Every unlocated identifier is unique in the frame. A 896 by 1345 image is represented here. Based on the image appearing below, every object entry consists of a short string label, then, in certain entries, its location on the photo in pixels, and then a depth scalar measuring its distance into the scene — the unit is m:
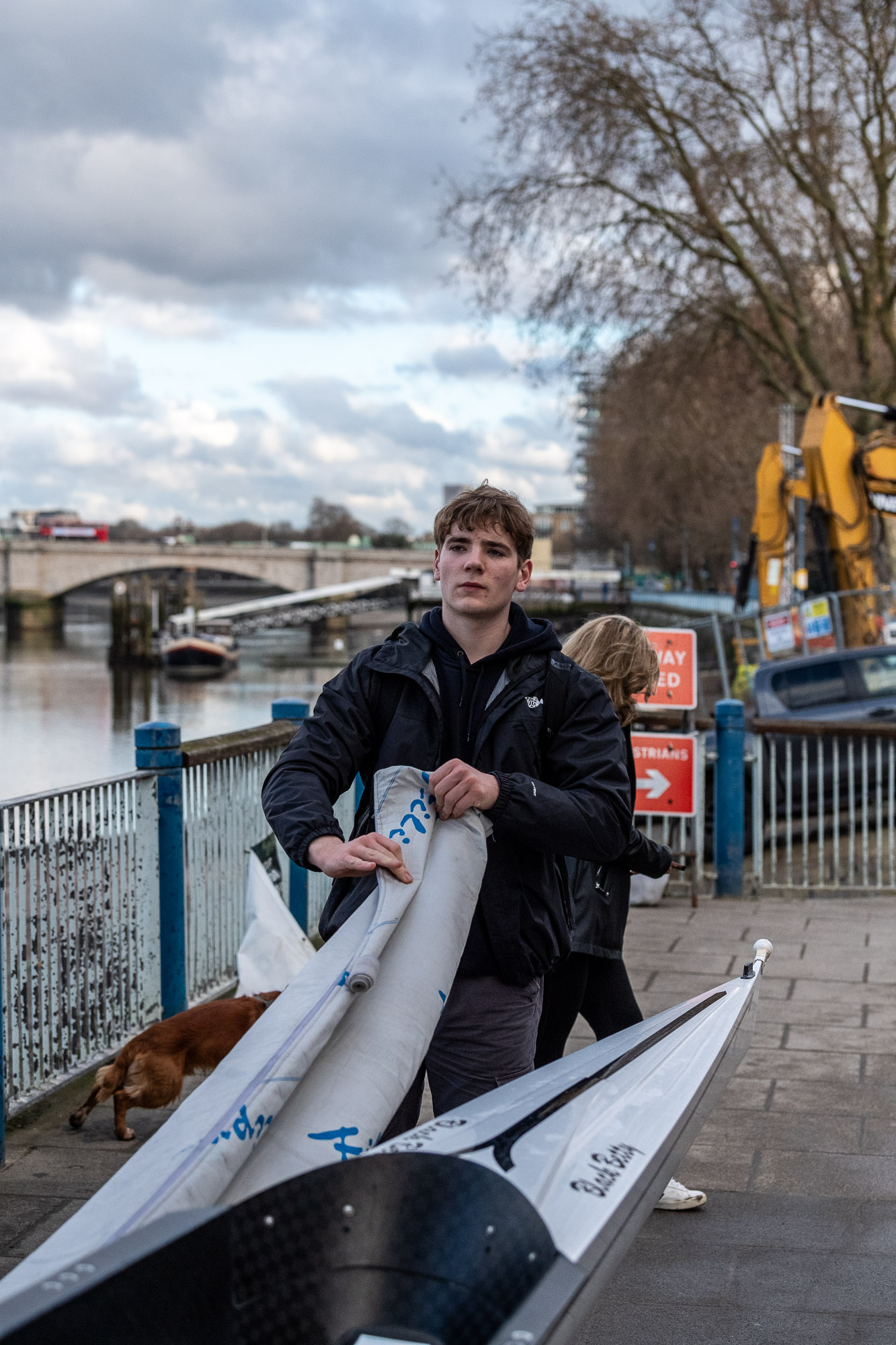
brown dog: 4.50
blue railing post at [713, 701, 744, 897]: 8.96
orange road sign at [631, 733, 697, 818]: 8.76
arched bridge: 82.44
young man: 2.87
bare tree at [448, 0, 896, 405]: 22.72
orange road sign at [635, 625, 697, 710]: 9.08
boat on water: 67.12
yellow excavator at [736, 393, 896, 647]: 17.25
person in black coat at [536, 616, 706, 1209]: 3.89
